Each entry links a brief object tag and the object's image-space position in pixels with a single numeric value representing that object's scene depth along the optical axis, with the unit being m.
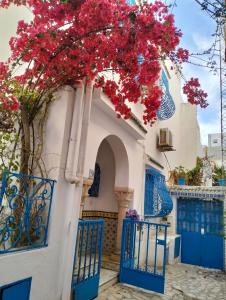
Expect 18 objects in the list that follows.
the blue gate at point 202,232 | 8.86
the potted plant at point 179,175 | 10.63
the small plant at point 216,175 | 12.56
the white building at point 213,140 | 23.77
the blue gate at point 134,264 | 5.37
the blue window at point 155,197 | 7.90
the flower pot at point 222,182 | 9.40
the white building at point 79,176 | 3.46
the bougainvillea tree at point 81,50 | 3.28
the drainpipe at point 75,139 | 3.81
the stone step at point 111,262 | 6.08
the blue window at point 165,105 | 8.93
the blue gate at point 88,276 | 4.12
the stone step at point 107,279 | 5.11
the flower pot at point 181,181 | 10.39
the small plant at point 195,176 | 10.98
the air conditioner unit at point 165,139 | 9.45
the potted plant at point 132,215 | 6.23
